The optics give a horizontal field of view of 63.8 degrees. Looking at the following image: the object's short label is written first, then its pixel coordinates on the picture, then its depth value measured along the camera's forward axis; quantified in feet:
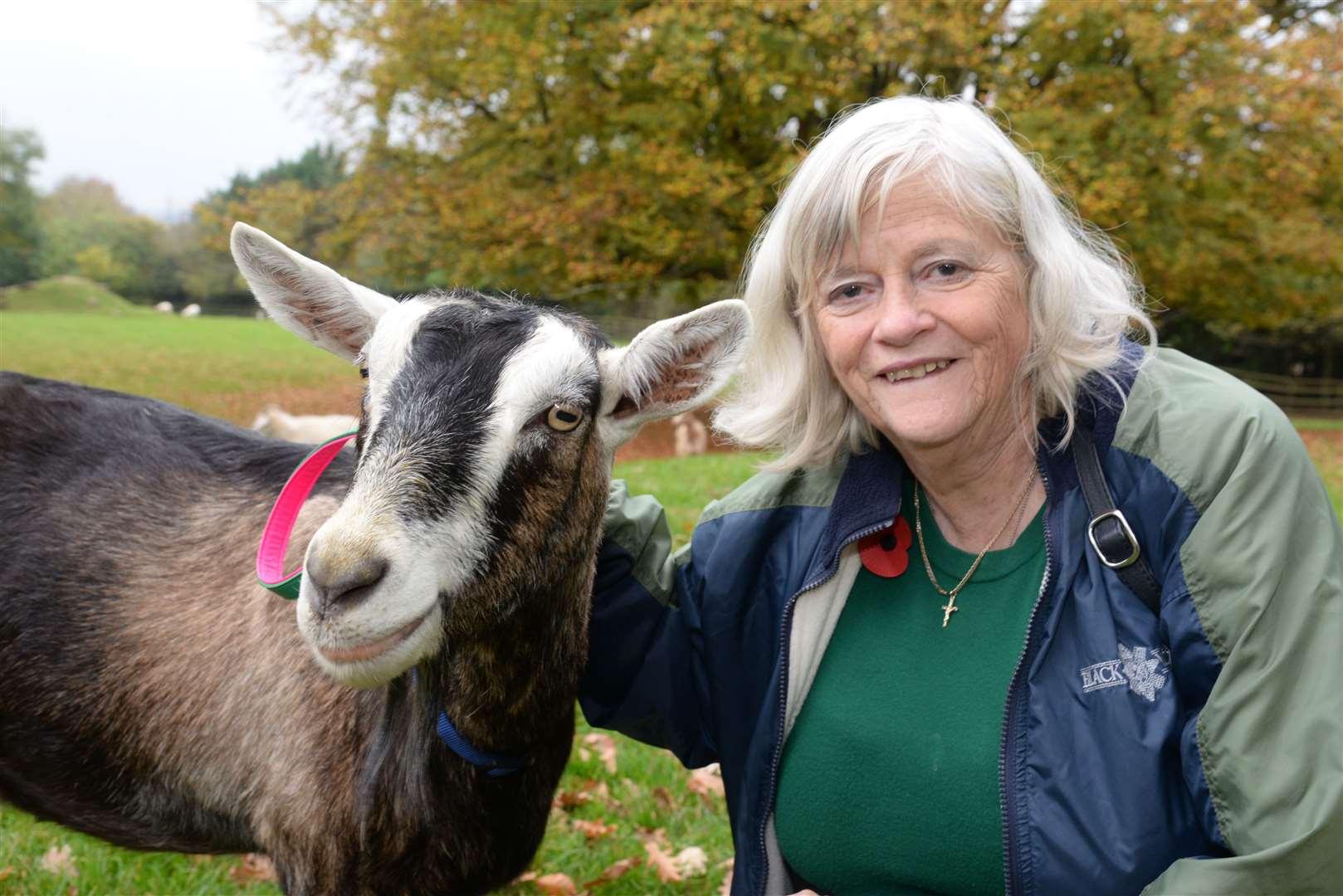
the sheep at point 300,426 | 25.19
